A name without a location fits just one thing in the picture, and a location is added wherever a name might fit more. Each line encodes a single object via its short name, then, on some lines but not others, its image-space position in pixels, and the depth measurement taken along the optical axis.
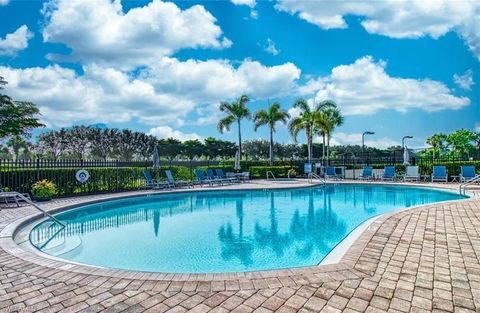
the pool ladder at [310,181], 18.48
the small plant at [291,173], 23.18
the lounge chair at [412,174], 17.89
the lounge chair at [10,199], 9.22
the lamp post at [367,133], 27.75
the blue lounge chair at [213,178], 17.33
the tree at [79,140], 53.68
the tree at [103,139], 53.25
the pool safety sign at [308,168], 20.09
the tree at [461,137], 46.00
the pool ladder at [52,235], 5.67
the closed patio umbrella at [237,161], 20.23
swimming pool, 5.45
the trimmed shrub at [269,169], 22.61
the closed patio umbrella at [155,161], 15.61
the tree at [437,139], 44.51
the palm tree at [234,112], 27.27
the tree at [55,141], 54.85
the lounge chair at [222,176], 18.17
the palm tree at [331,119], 24.48
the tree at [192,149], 55.34
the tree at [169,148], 54.84
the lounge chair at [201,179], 17.01
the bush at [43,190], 10.70
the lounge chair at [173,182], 15.39
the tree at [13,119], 21.61
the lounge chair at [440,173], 16.88
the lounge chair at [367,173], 19.38
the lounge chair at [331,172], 21.03
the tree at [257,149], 56.84
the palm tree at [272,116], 26.84
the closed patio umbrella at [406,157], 18.84
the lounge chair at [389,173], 18.45
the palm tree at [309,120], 24.39
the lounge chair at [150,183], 14.66
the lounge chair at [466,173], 15.80
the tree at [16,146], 67.67
